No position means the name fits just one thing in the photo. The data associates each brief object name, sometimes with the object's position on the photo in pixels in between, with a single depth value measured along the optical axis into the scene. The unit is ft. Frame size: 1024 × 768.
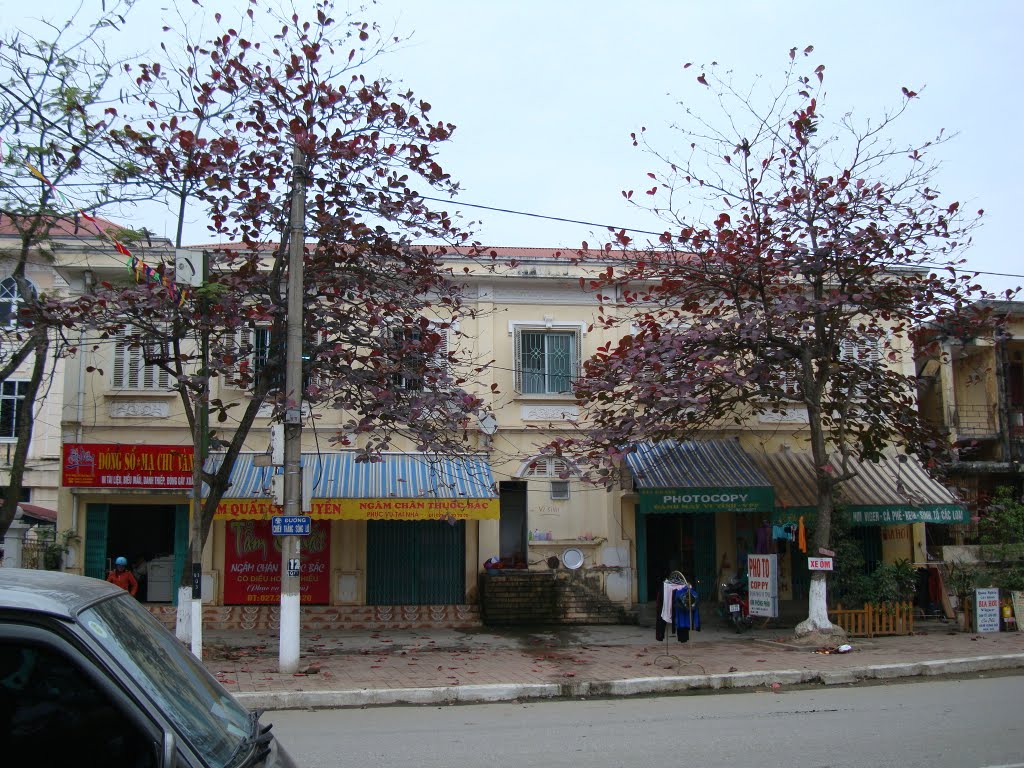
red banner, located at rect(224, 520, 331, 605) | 58.95
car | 7.88
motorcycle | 56.85
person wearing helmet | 51.43
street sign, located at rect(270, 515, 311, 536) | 41.19
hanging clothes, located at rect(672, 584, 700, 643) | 50.11
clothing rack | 46.60
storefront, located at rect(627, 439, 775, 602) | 57.47
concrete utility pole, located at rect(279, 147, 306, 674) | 41.01
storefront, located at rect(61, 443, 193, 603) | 56.34
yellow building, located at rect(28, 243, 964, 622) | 56.75
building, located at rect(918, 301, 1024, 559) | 73.26
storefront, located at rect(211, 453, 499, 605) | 55.21
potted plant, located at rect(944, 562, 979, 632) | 56.90
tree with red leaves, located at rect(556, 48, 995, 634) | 48.78
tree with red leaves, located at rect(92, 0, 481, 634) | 42.63
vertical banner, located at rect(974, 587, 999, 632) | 56.08
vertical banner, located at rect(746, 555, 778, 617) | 53.83
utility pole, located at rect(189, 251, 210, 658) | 41.68
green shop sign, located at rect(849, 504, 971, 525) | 58.29
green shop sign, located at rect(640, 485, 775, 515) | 57.11
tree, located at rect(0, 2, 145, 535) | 40.42
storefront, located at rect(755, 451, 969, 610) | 58.54
